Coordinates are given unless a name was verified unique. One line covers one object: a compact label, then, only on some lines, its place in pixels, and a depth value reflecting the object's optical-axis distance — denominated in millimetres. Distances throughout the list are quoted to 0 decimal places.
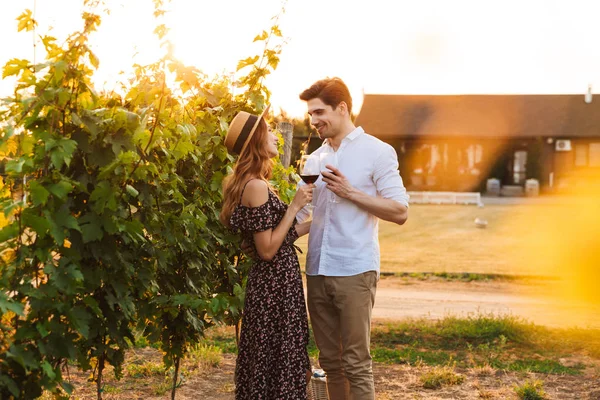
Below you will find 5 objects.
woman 3750
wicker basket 5031
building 36531
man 3973
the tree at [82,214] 3057
